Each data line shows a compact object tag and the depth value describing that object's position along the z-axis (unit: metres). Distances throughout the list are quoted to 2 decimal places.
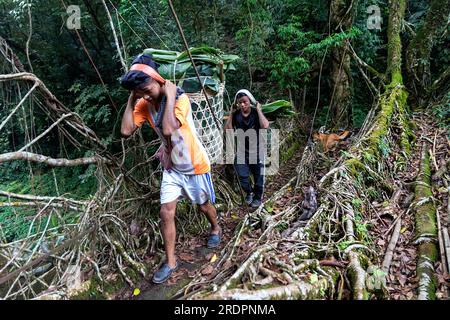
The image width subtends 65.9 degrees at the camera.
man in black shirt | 3.59
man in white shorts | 2.28
